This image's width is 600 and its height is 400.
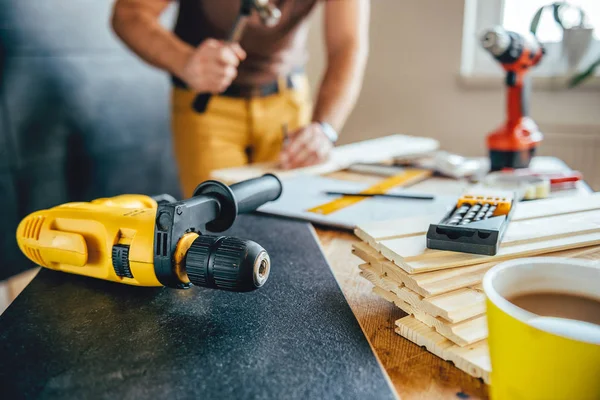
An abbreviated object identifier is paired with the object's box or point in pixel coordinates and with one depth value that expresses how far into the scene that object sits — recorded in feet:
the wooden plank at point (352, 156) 3.21
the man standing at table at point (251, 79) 3.87
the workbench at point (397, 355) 1.16
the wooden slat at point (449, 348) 1.16
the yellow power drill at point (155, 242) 1.41
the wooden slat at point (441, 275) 1.35
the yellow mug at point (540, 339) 0.87
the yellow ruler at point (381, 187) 2.47
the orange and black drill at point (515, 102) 2.99
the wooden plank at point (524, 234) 1.51
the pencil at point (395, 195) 2.57
